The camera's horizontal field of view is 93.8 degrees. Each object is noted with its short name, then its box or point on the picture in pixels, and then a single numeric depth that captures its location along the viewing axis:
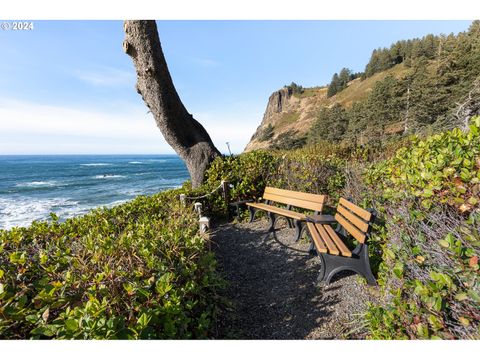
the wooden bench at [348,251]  3.04
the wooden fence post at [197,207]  5.43
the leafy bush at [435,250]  1.34
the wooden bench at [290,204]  4.64
